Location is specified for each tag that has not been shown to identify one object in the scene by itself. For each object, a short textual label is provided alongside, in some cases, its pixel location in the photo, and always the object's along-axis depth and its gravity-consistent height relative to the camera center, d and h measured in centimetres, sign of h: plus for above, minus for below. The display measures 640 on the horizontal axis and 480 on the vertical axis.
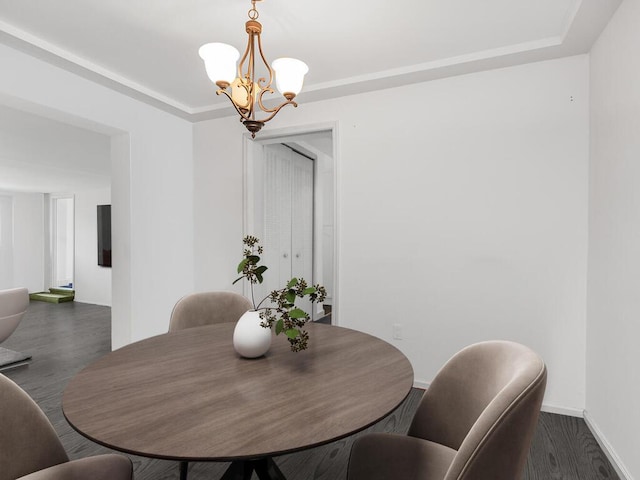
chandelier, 155 +74
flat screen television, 720 -1
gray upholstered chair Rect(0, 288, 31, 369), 337 -76
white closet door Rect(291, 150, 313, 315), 447 +19
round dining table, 84 -47
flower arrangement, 134 -28
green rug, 745 -130
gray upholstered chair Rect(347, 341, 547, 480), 79 -51
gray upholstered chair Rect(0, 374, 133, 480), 102 -65
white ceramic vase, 138 -40
